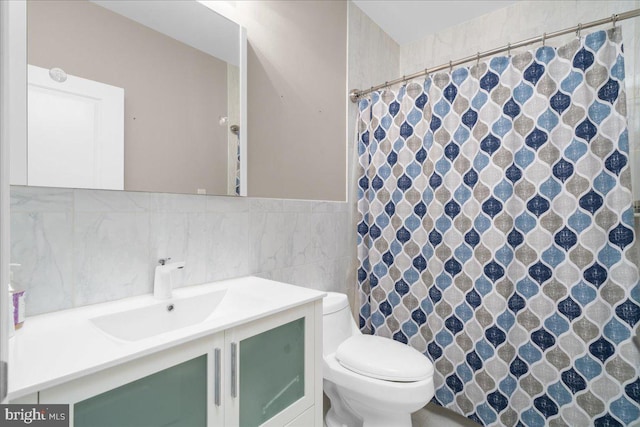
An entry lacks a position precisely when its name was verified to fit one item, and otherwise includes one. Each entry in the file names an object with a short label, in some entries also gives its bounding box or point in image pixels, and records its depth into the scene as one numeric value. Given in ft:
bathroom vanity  1.93
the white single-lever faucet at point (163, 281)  3.35
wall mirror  2.80
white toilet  4.10
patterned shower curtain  4.13
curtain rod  4.05
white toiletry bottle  2.42
